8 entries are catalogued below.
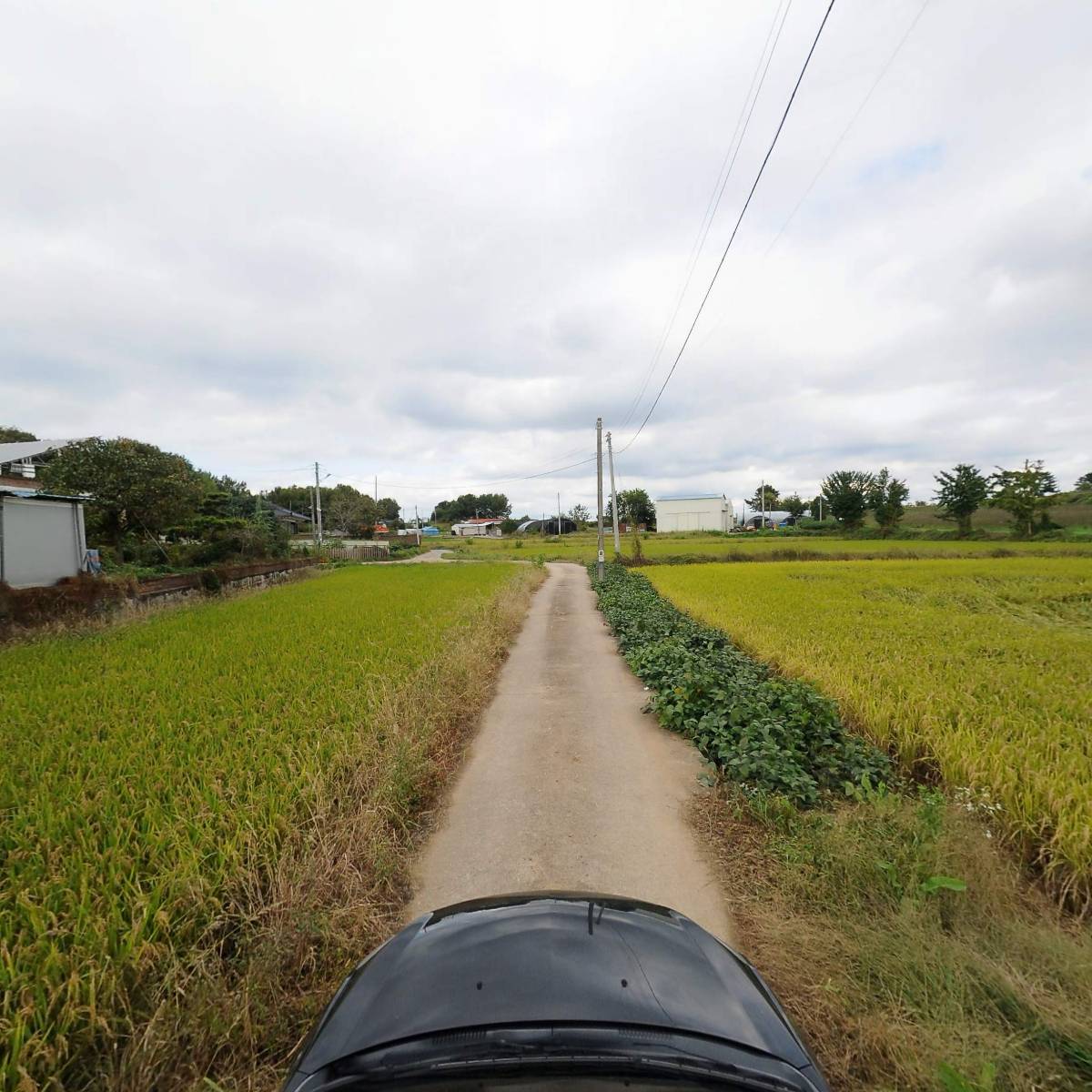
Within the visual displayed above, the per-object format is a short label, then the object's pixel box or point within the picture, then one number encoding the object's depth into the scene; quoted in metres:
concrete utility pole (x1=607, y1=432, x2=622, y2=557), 29.26
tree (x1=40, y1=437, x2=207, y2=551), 14.87
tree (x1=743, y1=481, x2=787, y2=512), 92.25
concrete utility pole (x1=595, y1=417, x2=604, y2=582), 22.04
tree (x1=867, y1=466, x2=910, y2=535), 47.47
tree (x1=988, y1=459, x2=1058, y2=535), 36.72
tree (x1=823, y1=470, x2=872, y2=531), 50.56
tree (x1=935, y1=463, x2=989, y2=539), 41.41
